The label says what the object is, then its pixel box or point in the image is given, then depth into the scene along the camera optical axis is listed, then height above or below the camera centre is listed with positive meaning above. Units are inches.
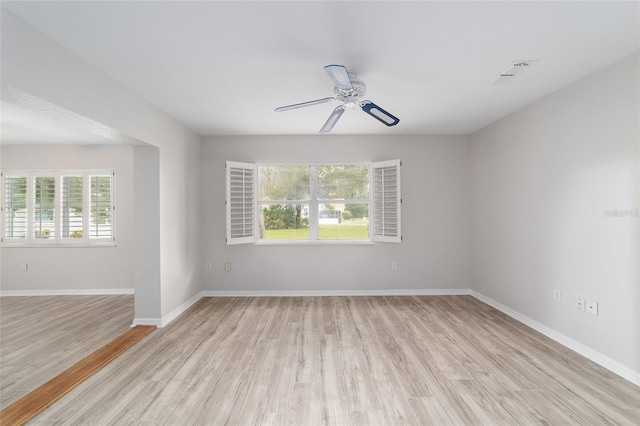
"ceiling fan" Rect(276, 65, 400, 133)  96.7 +36.6
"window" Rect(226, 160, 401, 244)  190.2 +7.8
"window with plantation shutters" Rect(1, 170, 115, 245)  191.5 +6.2
